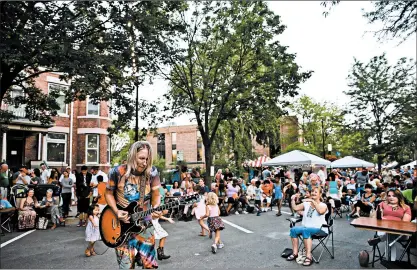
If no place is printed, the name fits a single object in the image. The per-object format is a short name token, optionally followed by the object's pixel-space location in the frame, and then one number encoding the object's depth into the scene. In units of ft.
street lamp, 33.47
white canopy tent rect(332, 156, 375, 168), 69.21
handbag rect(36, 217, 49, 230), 34.32
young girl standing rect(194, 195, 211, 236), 34.09
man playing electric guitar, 10.48
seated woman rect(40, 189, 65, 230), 35.09
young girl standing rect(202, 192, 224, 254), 24.77
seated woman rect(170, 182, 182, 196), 40.63
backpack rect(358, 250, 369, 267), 19.53
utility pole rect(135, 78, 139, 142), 39.40
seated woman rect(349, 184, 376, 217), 36.32
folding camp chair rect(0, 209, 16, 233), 32.28
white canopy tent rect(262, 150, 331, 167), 53.21
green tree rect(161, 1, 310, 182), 49.73
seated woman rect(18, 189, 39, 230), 33.37
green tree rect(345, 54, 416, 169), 94.69
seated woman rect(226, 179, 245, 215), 44.99
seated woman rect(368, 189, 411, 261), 21.22
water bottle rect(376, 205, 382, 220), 21.38
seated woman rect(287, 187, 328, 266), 20.67
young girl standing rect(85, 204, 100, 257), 22.66
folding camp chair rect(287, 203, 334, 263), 20.67
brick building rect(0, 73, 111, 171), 63.10
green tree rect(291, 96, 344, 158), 122.83
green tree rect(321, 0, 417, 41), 20.35
